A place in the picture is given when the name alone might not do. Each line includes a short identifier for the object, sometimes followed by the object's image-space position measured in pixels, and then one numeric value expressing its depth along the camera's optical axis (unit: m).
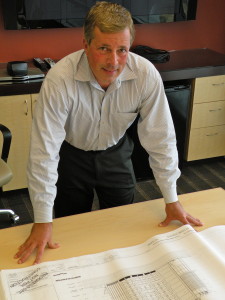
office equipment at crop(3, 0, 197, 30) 2.65
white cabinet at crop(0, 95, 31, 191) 2.49
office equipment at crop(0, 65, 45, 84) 2.48
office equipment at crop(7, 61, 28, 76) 2.49
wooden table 1.17
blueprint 1.00
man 1.22
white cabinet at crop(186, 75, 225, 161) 2.99
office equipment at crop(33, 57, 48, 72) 2.71
